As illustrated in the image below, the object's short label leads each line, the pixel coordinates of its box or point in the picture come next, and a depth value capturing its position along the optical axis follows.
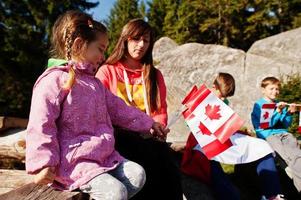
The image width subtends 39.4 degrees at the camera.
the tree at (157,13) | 26.75
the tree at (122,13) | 27.50
